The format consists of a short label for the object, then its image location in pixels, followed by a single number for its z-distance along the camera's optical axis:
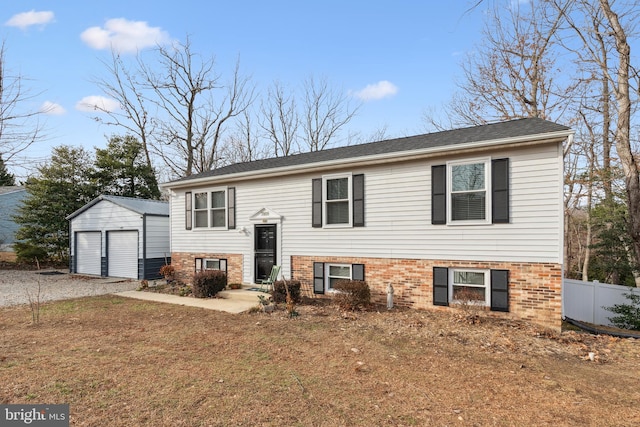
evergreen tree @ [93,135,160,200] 23.39
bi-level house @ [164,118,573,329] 7.27
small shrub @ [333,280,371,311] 8.47
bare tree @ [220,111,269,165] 28.03
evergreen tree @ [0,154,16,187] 33.43
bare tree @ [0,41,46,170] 12.44
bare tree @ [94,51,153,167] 23.67
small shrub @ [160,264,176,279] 12.97
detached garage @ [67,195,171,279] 14.81
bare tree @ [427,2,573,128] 16.02
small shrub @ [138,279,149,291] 12.10
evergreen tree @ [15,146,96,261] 20.50
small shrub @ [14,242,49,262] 19.92
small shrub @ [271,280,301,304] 9.09
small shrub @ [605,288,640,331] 8.46
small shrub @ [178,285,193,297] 10.91
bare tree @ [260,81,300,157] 26.39
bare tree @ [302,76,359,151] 25.77
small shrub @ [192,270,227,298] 10.41
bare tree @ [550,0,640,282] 9.30
